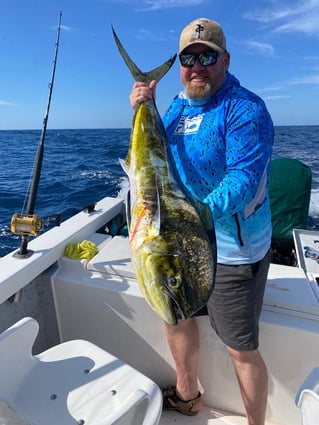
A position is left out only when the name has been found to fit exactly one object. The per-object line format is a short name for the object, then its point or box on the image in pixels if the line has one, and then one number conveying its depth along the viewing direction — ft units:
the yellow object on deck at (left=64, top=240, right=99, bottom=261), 7.64
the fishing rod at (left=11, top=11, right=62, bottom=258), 6.66
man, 4.87
